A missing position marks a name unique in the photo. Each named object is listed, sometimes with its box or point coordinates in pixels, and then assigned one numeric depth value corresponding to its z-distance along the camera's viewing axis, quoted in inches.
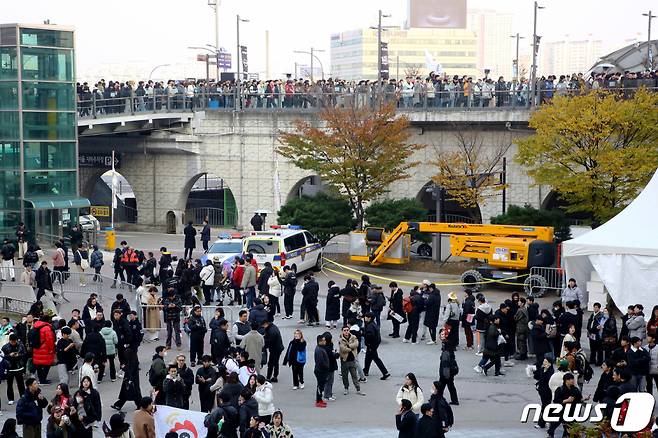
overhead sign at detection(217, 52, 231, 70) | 2522.1
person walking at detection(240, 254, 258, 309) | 1112.8
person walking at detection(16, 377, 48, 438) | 658.2
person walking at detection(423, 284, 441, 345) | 951.0
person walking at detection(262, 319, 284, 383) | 824.3
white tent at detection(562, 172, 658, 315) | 999.6
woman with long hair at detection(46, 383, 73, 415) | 621.0
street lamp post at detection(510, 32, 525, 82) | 2563.5
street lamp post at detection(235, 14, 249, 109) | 1859.0
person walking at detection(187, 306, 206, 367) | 859.0
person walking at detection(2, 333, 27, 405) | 779.4
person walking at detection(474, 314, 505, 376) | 833.5
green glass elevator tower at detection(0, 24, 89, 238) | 1542.8
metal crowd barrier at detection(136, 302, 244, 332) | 984.9
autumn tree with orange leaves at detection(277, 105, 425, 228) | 1451.8
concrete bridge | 1663.4
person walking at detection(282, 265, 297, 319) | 1072.8
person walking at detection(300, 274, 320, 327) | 1020.5
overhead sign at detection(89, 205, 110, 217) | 1987.0
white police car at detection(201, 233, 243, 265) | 1246.0
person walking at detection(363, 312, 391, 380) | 830.5
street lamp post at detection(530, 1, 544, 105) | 1560.0
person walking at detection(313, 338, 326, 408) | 765.3
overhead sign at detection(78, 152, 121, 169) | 1977.1
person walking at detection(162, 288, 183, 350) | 933.8
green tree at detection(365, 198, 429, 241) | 1435.8
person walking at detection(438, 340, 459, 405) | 739.4
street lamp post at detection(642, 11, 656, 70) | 1727.7
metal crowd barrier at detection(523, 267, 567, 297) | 1185.4
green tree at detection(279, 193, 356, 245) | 1472.7
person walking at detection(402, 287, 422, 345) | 964.0
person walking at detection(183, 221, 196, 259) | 1430.9
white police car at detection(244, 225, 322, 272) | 1256.2
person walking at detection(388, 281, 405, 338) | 998.4
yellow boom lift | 1199.6
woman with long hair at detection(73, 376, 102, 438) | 647.1
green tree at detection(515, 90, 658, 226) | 1291.8
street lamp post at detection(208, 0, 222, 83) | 2550.2
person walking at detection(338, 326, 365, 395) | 789.2
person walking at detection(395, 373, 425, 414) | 655.8
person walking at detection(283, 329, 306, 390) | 792.9
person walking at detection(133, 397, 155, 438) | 612.7
